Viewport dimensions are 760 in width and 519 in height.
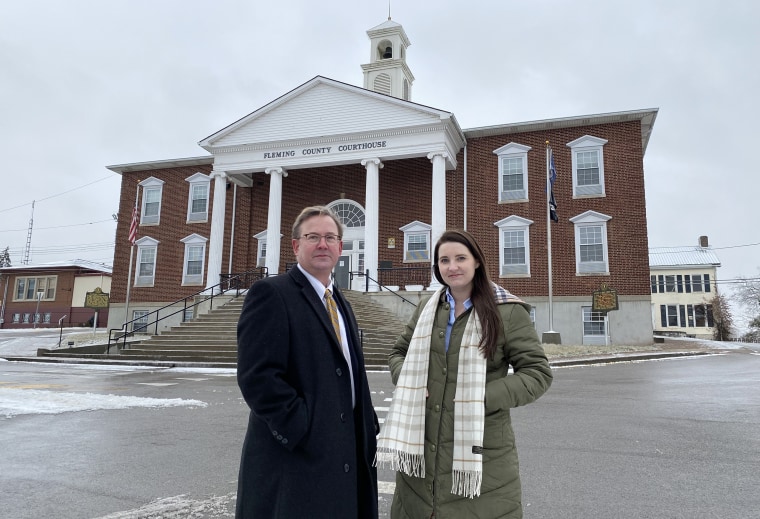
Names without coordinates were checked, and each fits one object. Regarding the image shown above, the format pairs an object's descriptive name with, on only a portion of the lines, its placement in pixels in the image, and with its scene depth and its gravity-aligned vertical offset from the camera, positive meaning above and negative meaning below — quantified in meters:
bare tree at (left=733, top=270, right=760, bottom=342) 58.53 +4.95
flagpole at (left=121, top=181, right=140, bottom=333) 23.92 +2.97
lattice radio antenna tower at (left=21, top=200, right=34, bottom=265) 66.06 +10.33
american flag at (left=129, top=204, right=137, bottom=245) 23.69 +4.52
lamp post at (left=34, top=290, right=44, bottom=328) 46.34 +1.09
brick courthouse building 21.53 +6.24
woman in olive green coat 2.33 -0.30
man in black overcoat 2.12 -0.35
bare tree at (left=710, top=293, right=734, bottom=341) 49.16 +1.90
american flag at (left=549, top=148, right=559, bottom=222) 20.47 +5.75
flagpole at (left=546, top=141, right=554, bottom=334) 20.22 +4.54
